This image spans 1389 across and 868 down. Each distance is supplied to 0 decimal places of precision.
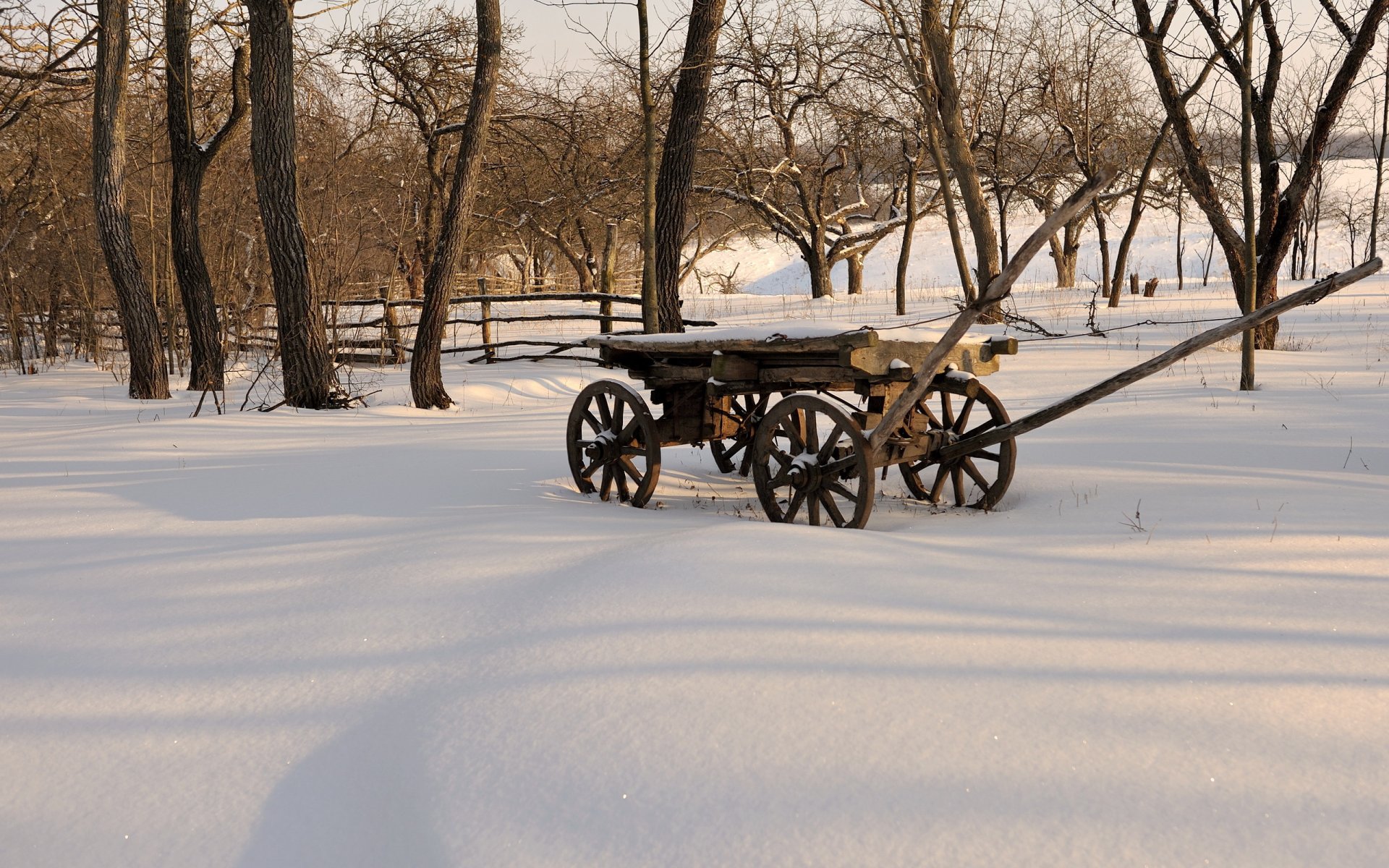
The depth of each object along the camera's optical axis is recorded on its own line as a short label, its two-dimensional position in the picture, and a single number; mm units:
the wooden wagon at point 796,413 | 5305
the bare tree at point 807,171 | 22875
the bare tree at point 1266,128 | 11117
